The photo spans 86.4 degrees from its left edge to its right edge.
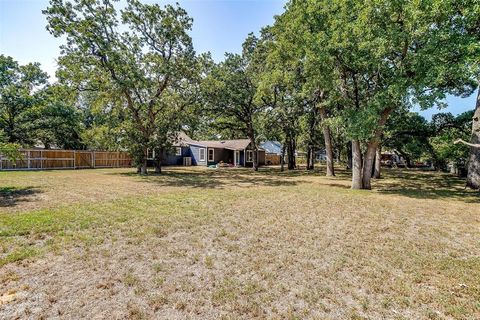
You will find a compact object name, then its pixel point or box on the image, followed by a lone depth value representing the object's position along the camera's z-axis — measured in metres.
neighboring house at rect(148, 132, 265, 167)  31.56
